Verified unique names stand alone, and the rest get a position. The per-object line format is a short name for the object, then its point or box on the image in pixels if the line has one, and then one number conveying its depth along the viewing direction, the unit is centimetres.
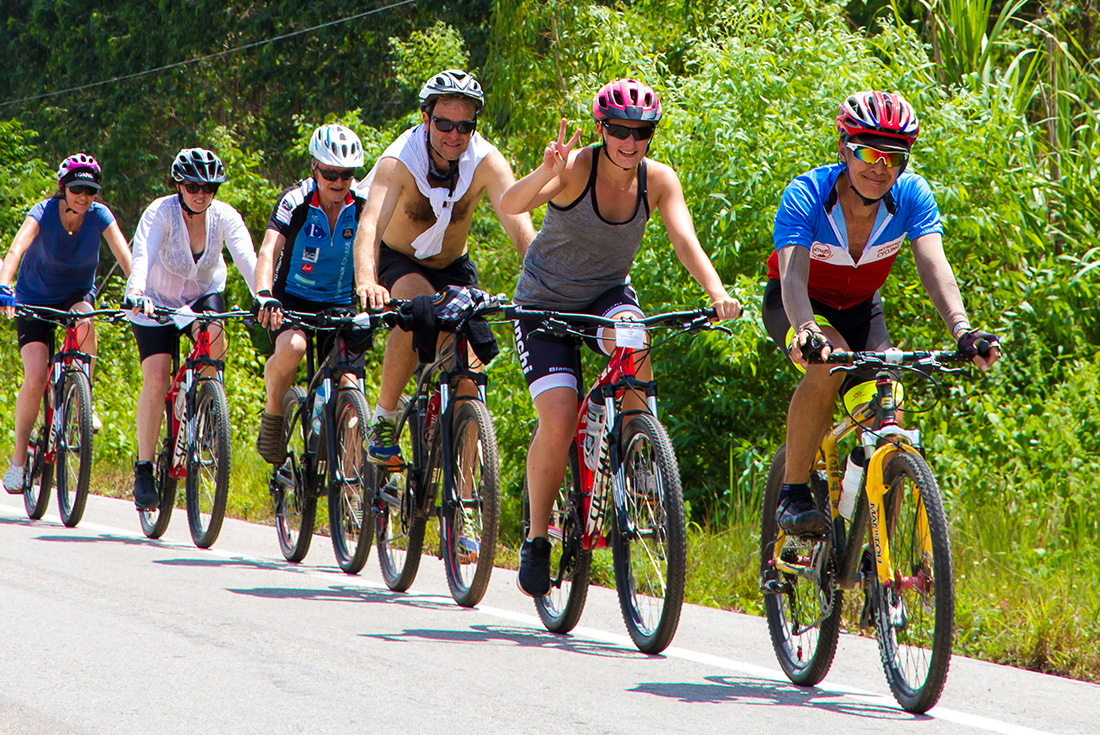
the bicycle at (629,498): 1100
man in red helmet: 1006
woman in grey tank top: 1145
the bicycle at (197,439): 1677
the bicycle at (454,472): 1294
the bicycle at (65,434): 1869
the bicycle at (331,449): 1542
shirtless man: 1356
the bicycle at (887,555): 923
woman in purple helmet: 1922
